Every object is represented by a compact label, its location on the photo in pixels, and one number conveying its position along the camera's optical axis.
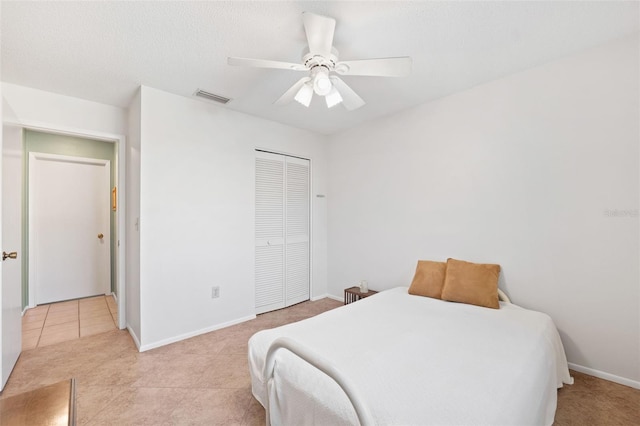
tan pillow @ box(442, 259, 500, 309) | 2.31
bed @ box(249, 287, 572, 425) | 1.11
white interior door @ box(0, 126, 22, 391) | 1.96
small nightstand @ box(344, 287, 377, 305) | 3.30
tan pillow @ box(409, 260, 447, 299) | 2.60
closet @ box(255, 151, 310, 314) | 3.46
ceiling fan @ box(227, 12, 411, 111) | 1.52
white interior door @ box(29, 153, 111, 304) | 3.75
